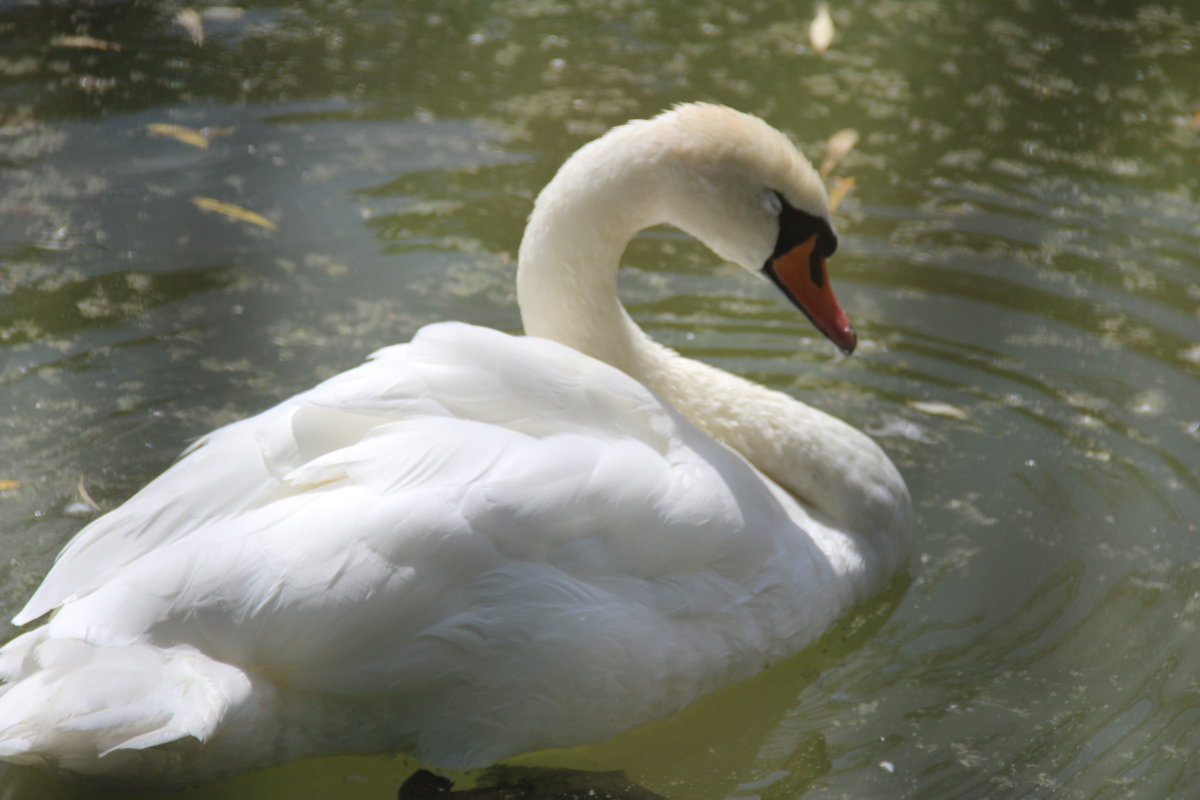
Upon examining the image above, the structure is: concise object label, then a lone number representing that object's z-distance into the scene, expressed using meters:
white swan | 5.10
